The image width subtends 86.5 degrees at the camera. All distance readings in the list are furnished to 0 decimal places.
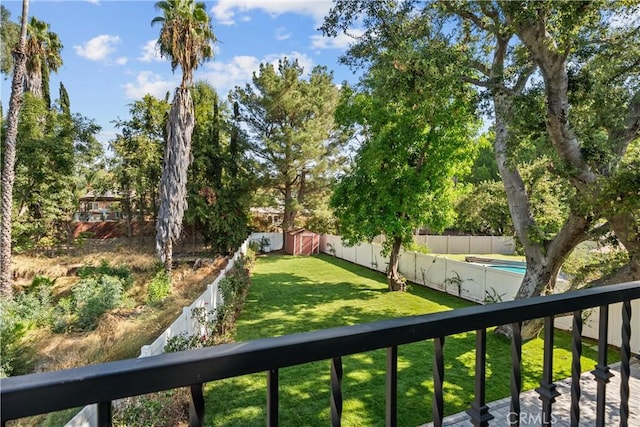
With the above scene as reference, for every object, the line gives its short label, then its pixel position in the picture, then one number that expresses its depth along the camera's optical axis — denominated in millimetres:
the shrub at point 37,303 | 7270
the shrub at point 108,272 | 10328
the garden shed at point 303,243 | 19891
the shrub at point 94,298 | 6989
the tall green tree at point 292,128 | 19016
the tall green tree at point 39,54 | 14078
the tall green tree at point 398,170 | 9039
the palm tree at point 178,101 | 10633
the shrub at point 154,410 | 3066
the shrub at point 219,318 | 4691
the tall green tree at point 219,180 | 17566
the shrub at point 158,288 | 8875
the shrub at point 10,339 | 4743
